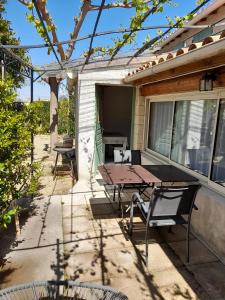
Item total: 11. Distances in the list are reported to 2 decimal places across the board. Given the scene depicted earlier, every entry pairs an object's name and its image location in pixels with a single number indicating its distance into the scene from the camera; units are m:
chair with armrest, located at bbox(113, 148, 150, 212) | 5.51
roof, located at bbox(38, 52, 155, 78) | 5.83
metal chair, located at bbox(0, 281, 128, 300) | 1.66
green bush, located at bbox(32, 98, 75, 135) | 12.06
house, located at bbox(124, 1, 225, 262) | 3.38
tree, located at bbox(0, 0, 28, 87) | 10.55
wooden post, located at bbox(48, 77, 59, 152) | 9.45
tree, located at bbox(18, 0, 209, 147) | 5.37
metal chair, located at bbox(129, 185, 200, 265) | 3.10
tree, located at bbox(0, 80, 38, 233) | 3.17
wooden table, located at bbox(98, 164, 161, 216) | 3.84
